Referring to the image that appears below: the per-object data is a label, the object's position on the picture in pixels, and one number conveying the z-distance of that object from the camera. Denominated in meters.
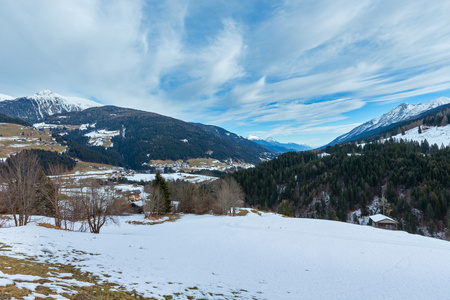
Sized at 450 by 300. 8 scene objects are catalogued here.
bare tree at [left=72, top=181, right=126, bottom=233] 27.41
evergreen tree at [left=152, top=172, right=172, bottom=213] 61.15
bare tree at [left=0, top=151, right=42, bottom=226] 23.72
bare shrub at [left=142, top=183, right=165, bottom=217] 55.63
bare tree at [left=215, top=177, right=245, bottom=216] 55.94
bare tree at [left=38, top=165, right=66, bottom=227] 26.65
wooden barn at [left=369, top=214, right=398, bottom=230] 57.66
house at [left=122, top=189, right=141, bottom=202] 101.14
